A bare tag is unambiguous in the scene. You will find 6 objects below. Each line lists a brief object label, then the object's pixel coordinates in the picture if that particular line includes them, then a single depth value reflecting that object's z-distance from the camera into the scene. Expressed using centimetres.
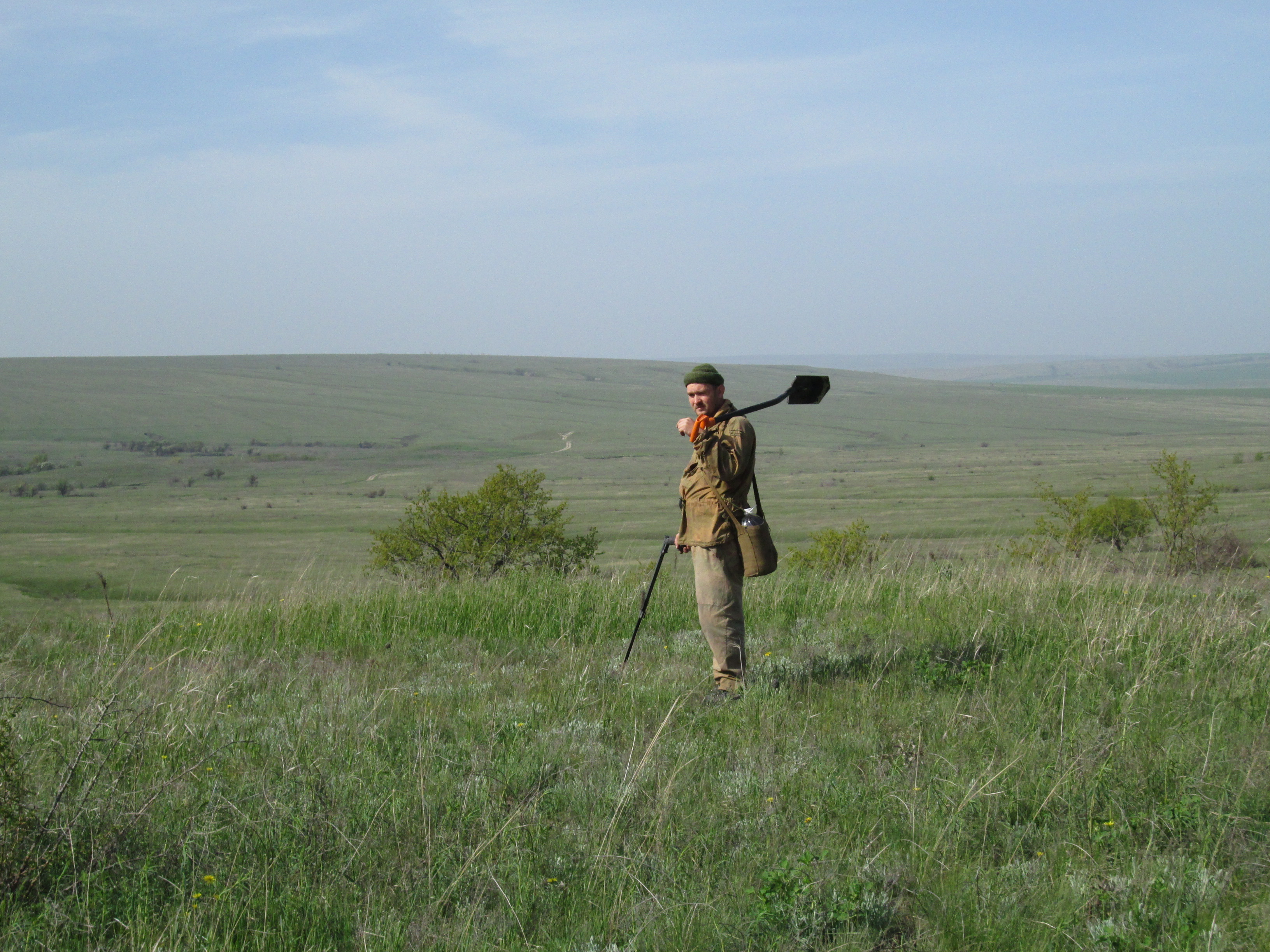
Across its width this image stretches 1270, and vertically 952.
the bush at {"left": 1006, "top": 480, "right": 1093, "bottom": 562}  1525
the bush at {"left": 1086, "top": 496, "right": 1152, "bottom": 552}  2142
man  568
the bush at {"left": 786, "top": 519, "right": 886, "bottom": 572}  1088
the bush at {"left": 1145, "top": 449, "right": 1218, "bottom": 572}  1709
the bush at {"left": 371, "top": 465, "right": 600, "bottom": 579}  1722
